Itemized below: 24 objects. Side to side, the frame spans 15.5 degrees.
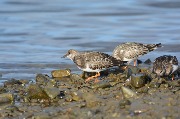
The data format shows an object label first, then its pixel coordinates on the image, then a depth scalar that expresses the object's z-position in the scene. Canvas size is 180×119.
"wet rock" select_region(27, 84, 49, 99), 10.45
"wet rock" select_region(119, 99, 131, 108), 9.46
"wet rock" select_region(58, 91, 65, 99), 10.52
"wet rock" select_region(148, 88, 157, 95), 10.30
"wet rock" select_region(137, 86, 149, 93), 10.38
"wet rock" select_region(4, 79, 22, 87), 11.73
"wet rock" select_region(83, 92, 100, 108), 9.66
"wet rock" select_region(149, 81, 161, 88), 10.66
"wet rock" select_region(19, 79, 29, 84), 12.02
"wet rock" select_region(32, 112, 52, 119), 9.20
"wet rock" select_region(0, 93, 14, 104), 10.41
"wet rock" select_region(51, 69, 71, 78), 12.38
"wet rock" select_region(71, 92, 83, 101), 10.24
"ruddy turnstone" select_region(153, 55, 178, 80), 11.44
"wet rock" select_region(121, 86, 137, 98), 10.04
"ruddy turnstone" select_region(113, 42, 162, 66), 13.48
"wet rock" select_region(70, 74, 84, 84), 11.78
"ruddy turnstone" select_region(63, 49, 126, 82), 12.12
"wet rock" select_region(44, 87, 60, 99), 10.41
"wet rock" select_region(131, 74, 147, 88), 10.73
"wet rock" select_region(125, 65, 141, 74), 11.88
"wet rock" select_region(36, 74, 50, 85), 11.89
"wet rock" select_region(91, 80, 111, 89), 10.91
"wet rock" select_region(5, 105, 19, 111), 9.86
